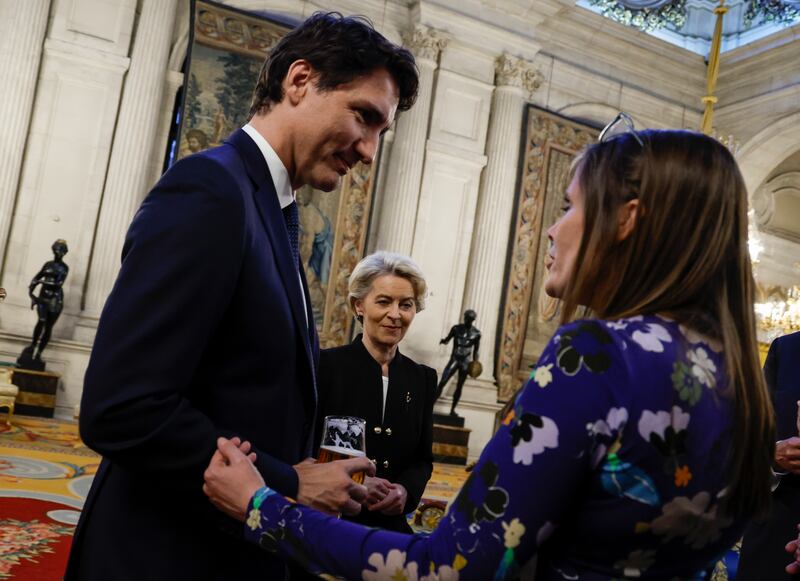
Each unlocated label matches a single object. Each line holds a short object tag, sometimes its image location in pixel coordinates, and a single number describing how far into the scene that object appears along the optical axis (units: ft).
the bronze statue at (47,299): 29.66
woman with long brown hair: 3.12
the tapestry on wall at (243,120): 34.68
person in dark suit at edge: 7.74
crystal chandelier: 41.75
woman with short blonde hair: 8.70
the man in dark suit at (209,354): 3.88
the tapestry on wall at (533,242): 41.83
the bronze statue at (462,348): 36.55
